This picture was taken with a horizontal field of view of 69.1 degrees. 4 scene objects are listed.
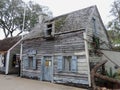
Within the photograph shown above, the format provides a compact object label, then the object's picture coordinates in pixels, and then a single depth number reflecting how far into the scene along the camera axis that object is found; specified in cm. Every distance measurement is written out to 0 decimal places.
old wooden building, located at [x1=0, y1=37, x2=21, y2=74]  999
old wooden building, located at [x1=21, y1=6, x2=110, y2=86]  610
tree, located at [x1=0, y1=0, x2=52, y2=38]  1598
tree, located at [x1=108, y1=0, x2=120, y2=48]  1139
